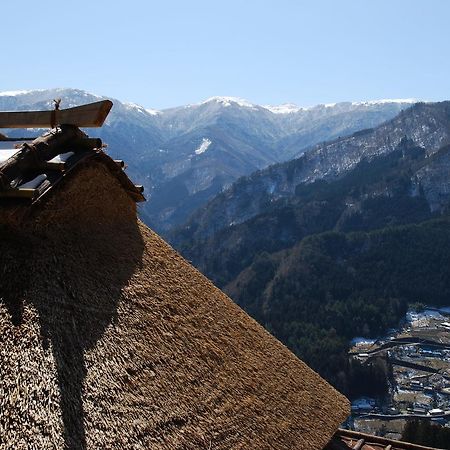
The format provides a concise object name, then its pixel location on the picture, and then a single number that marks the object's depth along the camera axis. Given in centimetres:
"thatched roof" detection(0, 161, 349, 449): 456
